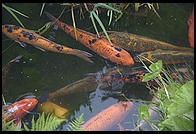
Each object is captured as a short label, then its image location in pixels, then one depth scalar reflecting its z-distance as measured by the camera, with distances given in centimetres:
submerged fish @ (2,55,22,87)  357
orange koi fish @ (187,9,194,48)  411
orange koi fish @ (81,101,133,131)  308
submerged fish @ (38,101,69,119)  330
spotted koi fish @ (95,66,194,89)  364
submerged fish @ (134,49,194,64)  390
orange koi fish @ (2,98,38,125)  310
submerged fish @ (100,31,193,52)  405
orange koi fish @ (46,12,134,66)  386
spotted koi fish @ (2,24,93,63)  385
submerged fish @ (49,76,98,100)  348
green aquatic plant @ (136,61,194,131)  246
